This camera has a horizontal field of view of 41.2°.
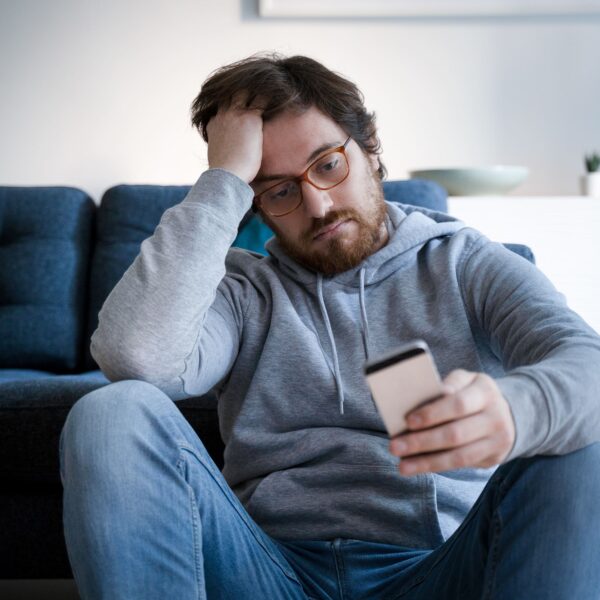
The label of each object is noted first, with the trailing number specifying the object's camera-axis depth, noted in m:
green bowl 2.32
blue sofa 2.11
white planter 2.43
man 0.76
